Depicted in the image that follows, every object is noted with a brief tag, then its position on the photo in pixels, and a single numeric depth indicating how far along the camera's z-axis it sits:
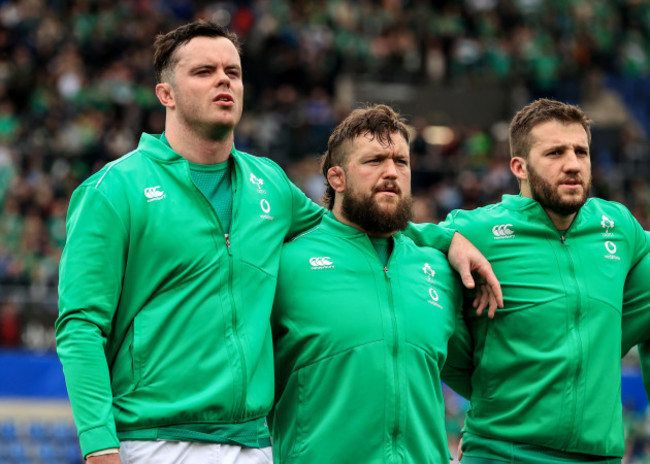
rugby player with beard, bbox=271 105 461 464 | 9.76
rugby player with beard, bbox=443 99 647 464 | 10.63
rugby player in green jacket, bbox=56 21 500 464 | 8.72
